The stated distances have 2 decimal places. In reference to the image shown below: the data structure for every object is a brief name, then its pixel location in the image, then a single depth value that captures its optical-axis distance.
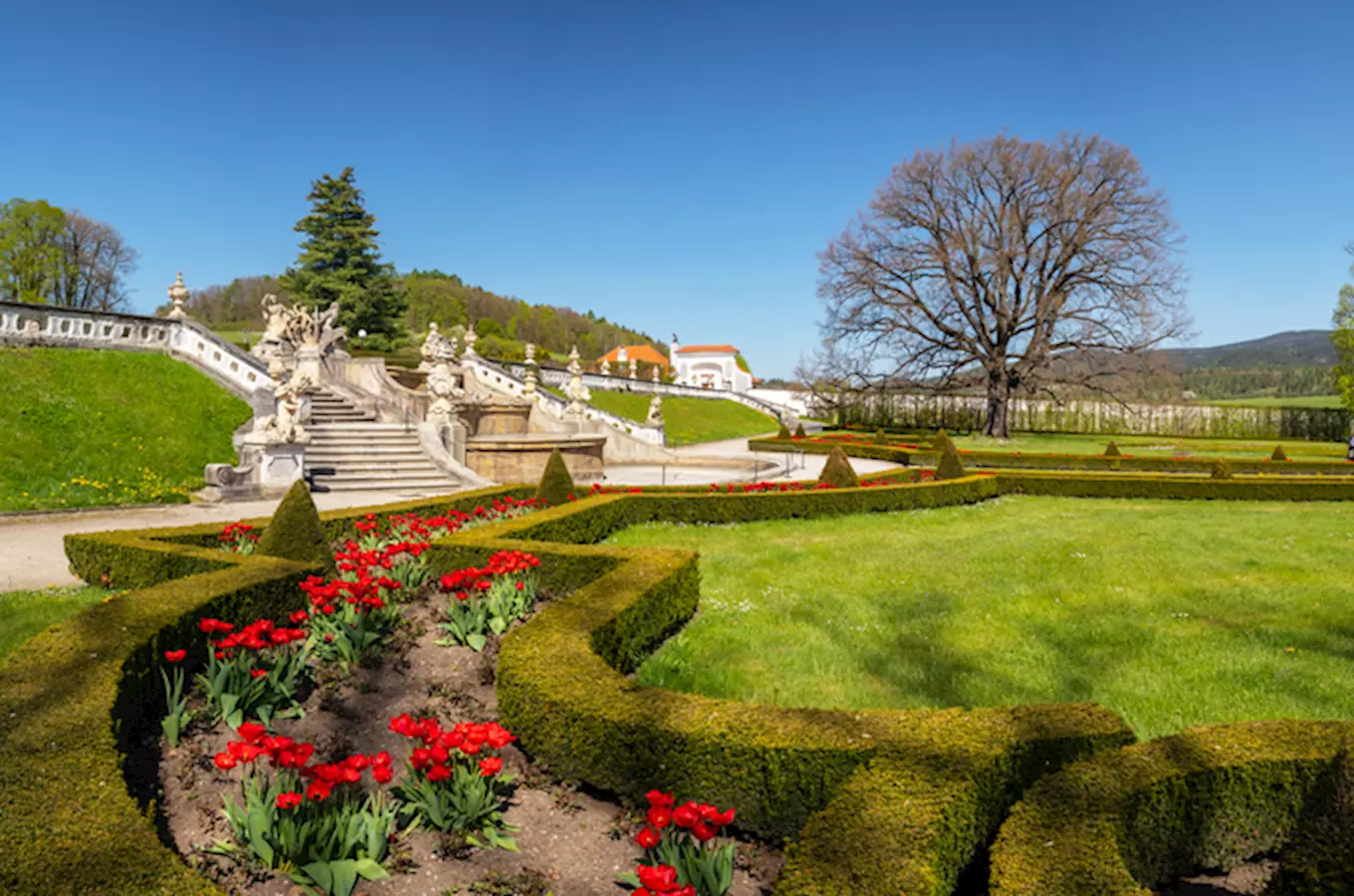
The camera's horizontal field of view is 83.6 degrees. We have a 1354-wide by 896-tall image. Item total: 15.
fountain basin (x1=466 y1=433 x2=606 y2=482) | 19.23
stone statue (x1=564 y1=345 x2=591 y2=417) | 27.72
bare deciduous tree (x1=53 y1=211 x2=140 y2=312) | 54.12
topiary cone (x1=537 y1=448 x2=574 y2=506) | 12.17
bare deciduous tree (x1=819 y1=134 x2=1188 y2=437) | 37.03
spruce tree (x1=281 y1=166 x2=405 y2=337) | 48.59
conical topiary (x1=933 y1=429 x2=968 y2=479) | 18.19
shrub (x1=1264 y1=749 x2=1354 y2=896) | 2.16
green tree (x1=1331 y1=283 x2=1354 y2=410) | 45.25
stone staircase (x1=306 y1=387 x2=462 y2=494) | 17.27
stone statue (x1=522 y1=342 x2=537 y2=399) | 27.52
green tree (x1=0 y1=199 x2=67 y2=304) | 49.31
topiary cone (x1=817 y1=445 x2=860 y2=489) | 15.83
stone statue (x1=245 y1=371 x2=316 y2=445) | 15.77
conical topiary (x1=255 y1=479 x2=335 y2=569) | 7.52
